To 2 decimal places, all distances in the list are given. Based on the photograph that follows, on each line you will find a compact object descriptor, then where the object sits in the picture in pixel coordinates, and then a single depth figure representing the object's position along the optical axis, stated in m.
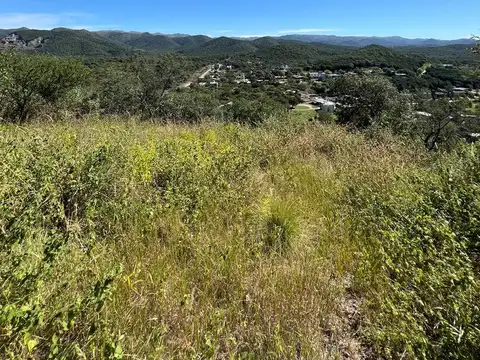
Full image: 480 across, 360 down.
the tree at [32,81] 8.71
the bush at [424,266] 1.53
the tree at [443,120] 20.55
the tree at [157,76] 23.95
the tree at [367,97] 16.86
